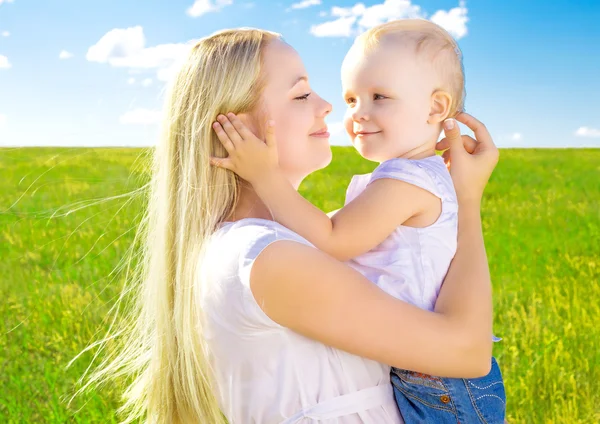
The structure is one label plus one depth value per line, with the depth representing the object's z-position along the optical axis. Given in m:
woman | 0.79
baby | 0.90
